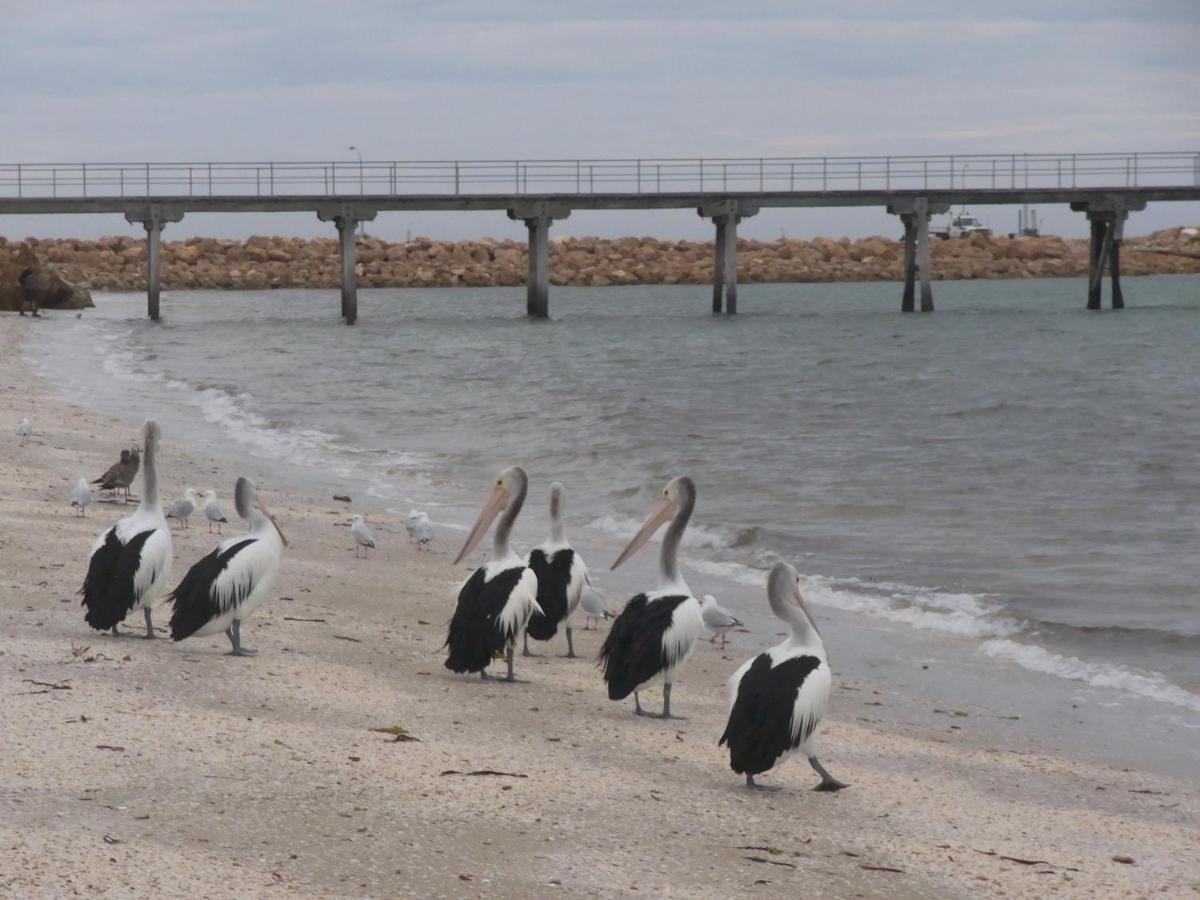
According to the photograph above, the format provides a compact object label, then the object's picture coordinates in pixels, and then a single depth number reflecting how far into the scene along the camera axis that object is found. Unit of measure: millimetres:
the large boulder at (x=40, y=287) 92012
